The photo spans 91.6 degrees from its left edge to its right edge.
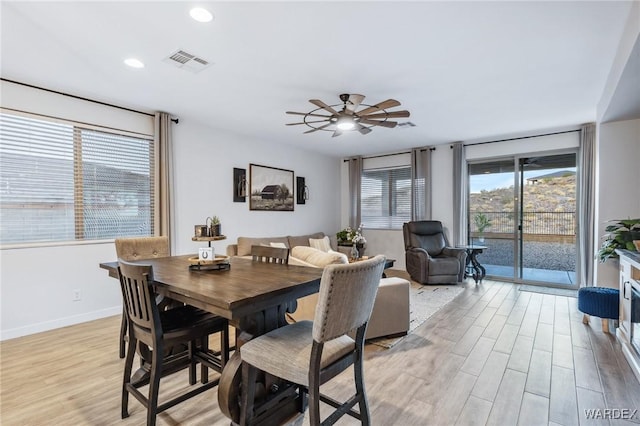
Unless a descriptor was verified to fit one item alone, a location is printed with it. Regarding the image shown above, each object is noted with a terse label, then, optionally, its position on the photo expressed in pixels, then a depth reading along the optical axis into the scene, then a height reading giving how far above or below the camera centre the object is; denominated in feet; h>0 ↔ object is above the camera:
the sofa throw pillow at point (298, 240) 18.51 -1.82
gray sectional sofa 9.58 -2.99
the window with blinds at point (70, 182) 10.16 +1.03
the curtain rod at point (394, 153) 19.94 +3.98
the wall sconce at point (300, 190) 20.51 +1.36
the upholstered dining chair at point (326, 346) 4.38 -2.20
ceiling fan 10.09 +3.25
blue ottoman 9.99 -3.03
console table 7.84 -2.69
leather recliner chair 17.04 -2.54
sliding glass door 16.66 -0.34
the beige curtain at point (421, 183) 20.01 +1.79
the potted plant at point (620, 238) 9.95 -0.90
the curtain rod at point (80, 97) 10.21 +4.16
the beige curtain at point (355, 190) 23.09 +1.52
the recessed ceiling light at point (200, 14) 6.63 +4.27
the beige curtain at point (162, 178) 13.16 +1.36
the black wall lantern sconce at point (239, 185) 16.66 +1.36
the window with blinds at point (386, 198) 21.57 +0.92
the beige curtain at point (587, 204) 15.05 +0.33
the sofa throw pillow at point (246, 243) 15.65 -1.70
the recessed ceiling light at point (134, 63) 8.83 +4.26
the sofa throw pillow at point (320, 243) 18.92 -2.05
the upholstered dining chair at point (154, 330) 5.46 -2.29
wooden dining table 4.67 -1.38
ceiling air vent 8.51 +4.24
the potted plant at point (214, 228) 7.06 -0.41
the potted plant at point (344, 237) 21.24 -1.87
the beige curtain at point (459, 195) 18.86 +0.95
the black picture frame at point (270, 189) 17.67 +1.30
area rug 9.85 -4.09
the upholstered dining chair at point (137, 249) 8.88 -1.27
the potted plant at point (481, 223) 18.86 -0.75
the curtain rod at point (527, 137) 16.25 +4.11
